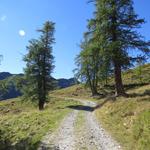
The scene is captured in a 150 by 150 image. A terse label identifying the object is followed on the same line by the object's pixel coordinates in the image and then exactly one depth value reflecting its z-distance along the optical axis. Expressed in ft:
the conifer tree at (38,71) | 74.90
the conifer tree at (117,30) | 52.84
